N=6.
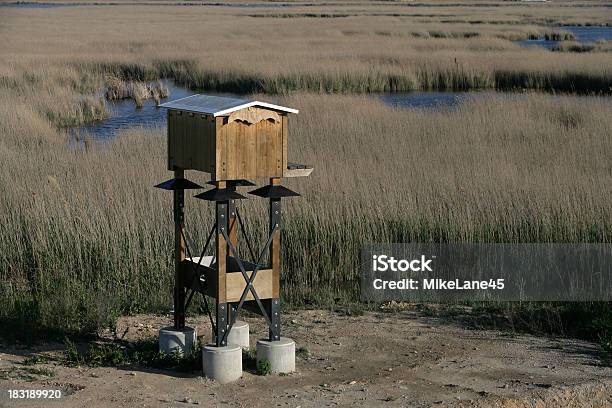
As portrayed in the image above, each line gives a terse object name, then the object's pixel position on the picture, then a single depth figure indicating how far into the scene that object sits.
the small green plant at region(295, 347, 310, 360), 14.67
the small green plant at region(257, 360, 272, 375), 13.77
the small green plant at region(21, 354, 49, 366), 14.16
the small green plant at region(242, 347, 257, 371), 14.16
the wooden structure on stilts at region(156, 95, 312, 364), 13.16
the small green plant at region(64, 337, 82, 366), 14.16
